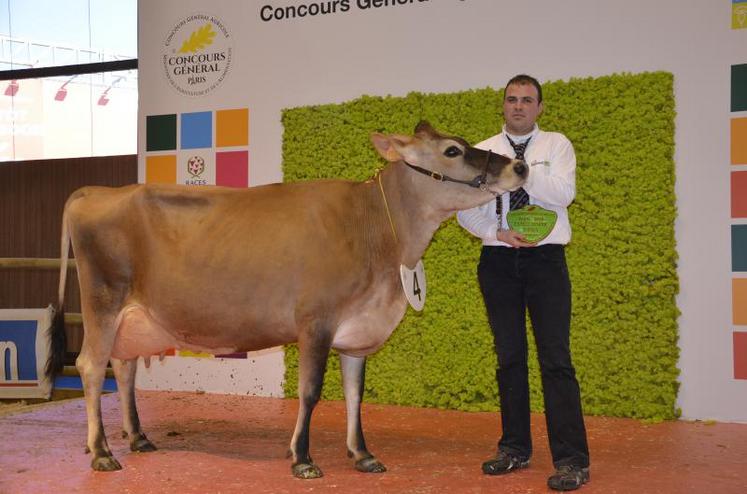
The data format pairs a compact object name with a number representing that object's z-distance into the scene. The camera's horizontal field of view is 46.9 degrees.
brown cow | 4.43
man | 4.16
